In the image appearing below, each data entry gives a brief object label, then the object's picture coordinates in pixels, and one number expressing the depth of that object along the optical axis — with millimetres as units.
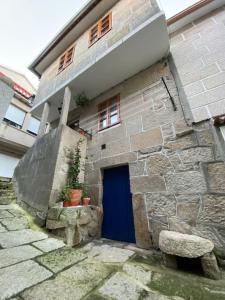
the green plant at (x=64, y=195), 3580
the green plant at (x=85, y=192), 4265
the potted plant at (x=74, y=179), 3662
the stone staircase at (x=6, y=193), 4034
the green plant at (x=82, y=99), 5754
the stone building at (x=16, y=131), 8788
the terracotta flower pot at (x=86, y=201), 3816
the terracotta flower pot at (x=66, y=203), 3525
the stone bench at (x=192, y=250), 2070
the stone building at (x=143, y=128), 2936
